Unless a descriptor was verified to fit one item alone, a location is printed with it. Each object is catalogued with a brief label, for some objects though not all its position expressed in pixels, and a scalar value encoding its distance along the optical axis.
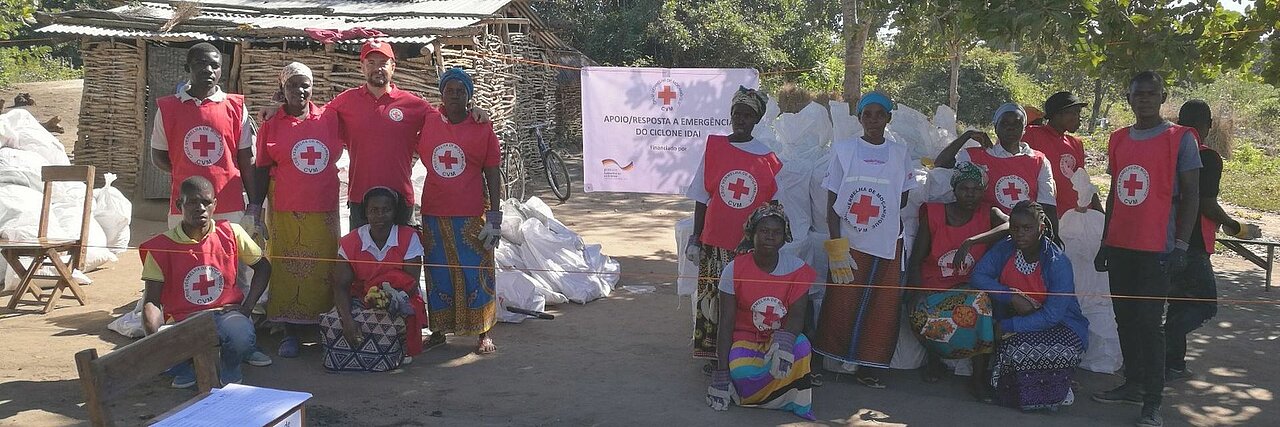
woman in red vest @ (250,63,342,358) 4.94
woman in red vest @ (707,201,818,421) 4.27
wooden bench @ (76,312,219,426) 2.67
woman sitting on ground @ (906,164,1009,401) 4.57
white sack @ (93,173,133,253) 7.45
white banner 6.78
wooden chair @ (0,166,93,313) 6.06
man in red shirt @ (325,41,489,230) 4.97
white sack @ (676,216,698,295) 5.20
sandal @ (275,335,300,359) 5.11
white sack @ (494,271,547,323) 6.16
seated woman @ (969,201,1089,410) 4.42
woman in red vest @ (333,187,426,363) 4.82
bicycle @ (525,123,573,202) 11.88
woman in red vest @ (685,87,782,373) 4.62
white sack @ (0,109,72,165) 8.00
